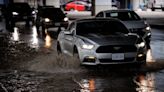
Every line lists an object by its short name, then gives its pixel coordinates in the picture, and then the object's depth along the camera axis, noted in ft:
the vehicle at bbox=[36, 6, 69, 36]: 99.38
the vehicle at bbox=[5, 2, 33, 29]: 123.13
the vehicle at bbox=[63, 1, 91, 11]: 221.25
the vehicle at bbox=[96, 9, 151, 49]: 62.33
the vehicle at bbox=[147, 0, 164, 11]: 207.62
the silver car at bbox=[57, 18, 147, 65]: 40.22
